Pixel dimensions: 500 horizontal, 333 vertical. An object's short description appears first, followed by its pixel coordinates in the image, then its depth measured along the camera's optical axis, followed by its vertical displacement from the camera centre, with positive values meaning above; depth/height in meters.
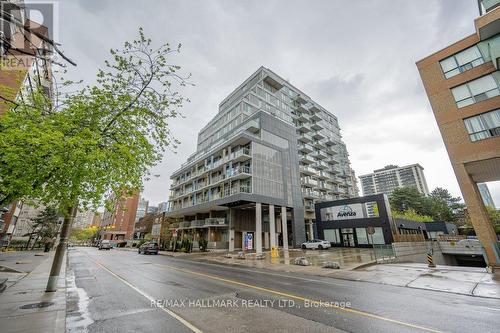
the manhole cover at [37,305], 6.45 -1.68
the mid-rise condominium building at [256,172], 37.44 +13.82
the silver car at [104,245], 50.72 +0.01
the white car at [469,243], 25.19 -0.09
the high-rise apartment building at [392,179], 143.88 +43.35
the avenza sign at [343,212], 37.59 +5.23
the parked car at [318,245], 35.43 -0.24
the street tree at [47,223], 48.75 +4.91
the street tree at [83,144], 6.41 +2.94
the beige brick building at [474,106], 18.02 +11.64
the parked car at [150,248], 34.31 -0.49
